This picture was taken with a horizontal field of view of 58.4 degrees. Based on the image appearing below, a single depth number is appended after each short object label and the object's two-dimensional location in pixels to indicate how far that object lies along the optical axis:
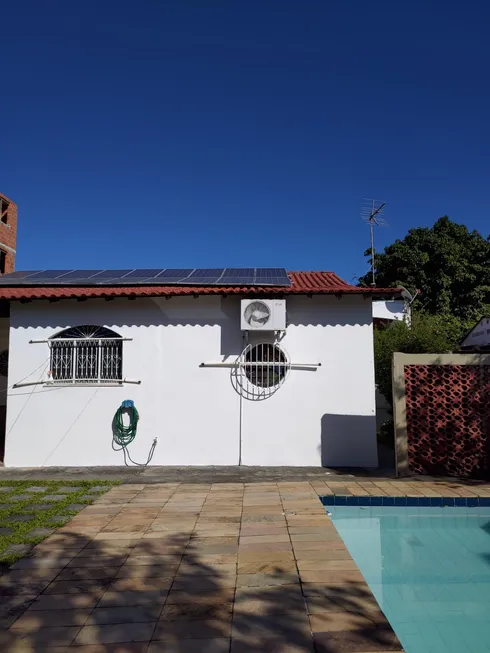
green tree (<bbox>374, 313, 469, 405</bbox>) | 11.91
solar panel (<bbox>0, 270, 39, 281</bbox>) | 11.34
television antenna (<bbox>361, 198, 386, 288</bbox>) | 21.68
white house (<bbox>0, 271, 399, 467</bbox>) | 9.06
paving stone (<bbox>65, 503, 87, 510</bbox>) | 6.17
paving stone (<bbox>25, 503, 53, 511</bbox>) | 6.15
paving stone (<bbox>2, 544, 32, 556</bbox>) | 4.52
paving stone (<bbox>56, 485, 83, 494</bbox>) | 7.09
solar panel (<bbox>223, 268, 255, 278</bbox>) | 10.61
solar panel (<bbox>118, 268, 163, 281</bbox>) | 10.82
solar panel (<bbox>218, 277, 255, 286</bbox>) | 9.53
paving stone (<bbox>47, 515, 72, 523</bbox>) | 5.60
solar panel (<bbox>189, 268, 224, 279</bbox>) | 10.52
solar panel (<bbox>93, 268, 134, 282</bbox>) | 10.88
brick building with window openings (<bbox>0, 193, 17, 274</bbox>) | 20.34
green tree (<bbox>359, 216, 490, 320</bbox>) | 22.38
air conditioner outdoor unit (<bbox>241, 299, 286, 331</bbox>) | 8.80
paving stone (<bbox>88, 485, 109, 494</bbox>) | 7.12
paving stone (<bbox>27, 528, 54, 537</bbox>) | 5.04
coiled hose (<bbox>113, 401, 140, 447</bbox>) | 9.14
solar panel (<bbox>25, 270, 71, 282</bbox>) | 10.87
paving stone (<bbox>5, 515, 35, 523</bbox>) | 5.61
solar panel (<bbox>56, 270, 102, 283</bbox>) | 10.86
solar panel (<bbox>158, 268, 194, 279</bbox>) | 10.70
